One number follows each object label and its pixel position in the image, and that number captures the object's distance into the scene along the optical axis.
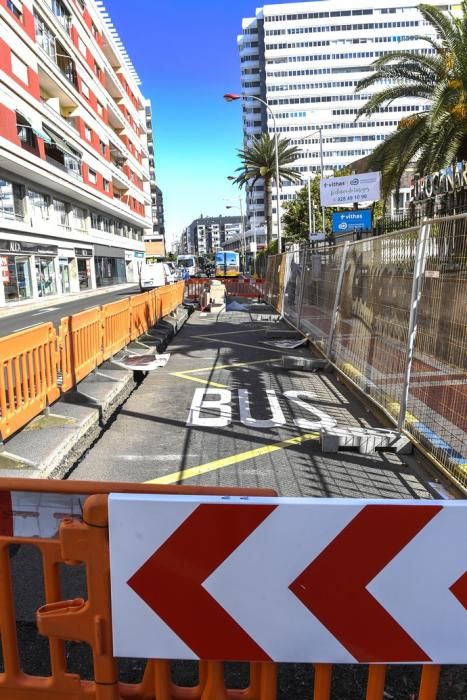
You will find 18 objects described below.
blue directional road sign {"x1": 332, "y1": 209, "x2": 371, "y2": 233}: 25.95
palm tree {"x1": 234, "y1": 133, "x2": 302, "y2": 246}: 45.53
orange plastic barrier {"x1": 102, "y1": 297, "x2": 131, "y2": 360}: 8.30
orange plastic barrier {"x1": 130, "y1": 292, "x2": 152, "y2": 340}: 10.55
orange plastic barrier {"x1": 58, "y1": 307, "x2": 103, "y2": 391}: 6.25
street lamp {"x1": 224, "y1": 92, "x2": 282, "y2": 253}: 28.41
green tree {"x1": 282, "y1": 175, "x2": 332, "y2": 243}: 54.56
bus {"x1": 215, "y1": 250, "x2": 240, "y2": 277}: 62.05
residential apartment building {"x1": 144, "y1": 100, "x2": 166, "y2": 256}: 72.12
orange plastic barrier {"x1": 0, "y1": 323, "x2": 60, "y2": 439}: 4.77
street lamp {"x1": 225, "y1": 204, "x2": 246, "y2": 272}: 95.25
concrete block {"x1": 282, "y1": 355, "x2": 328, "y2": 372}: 8.93
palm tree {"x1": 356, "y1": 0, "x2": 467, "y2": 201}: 14.54
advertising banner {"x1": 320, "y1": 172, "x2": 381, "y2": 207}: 21.38
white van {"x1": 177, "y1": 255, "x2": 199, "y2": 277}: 69.99
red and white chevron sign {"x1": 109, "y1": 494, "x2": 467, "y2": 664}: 1.79
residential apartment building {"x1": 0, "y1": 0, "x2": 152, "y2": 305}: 26.47
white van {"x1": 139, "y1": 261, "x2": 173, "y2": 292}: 31.95
